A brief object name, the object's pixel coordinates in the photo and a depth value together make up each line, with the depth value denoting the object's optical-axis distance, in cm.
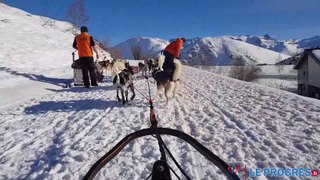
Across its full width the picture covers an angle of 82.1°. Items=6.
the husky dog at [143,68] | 922
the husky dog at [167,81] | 409
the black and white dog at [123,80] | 414
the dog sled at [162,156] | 99
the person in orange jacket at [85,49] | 594
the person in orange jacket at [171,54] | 418
